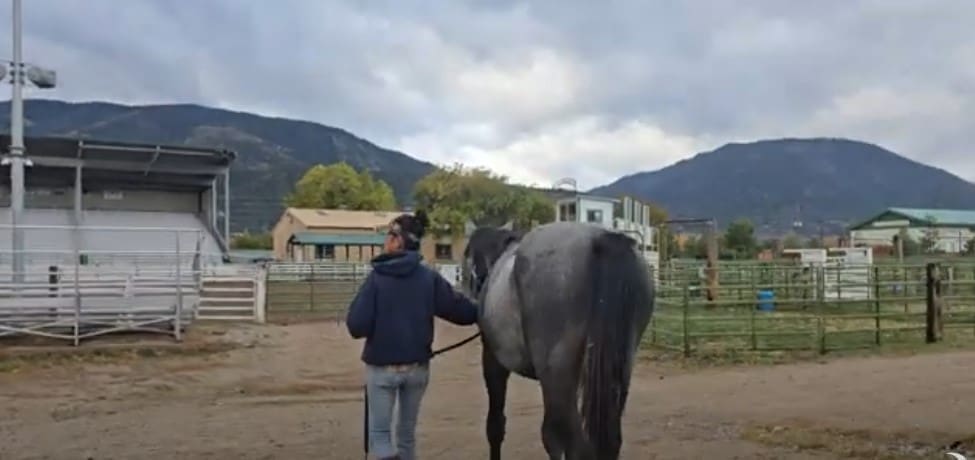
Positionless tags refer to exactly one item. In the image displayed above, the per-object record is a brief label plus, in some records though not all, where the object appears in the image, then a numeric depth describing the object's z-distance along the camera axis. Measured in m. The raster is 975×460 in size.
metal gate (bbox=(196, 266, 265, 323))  16.27
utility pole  14.39
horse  3.83
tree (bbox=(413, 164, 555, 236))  52.81
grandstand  12.64
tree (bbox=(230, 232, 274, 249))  75.40
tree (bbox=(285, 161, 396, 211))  73.12
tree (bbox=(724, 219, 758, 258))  49.91
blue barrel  17.63
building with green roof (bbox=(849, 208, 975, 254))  52.41
